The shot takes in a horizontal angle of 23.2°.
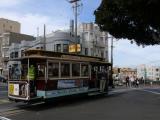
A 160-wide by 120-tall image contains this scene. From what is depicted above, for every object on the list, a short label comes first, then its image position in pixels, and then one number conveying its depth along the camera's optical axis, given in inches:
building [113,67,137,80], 5304.6
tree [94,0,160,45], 828.0
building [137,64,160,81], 6756.9
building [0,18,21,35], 5230.3
